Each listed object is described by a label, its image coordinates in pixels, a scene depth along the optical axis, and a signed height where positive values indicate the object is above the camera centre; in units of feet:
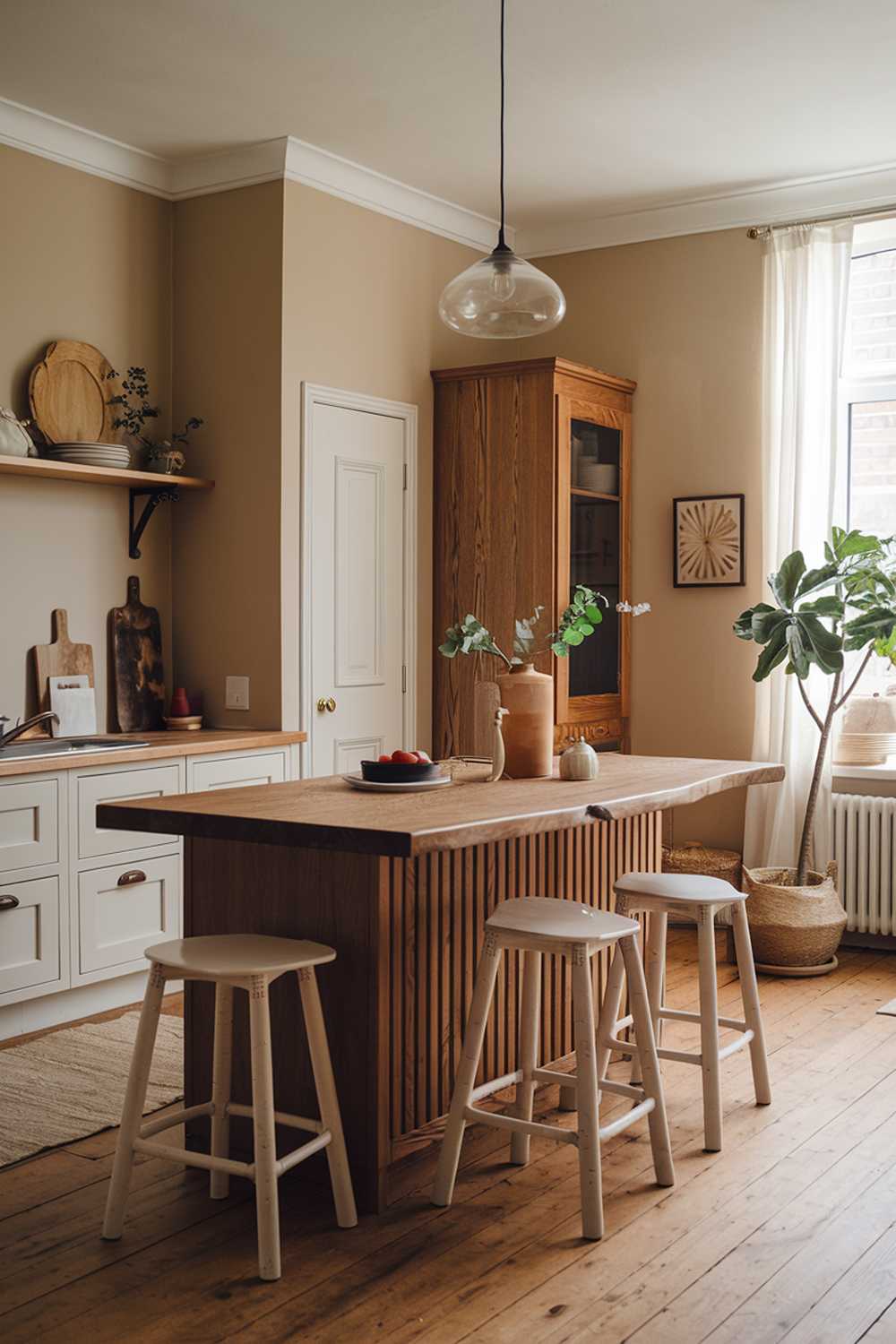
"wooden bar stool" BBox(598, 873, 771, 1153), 10.42 -2.66
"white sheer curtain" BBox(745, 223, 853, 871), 17.10 +2.42
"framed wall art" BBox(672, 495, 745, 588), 18.04 +1.29
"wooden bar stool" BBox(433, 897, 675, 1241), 8.84 -2.79
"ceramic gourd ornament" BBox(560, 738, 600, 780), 11.25 -1.03
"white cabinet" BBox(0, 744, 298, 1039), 13.07 -2.50
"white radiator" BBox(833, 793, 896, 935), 16.88 -2.73
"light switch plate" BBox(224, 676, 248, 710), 16.29 -0.67
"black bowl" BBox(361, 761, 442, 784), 10.53 -1.04
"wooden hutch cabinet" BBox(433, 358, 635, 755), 17.43 +1.55
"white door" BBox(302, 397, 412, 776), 16.53 +0.64
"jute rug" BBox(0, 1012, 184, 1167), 10.84 -3.90
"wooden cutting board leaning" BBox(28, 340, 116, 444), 15.11 +2.70
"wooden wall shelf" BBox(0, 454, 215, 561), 14.38 +1.75
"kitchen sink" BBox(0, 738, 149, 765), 14.05 -1.20
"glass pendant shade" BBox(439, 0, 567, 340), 10.37 +2.58
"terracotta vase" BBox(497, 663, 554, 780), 11.52 -0.72
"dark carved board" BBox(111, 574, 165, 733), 16.06 -0.36
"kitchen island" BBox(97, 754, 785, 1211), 8.86 -1.92
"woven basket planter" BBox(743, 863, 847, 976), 15.78 -3.31
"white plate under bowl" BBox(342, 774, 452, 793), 10.41 -1.13
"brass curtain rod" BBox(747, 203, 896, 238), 16.81 +5.22
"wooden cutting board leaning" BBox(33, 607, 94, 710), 15.19 -0.26
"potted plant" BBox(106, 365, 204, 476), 16.03 +2.55
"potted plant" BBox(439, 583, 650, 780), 11.50 -0.51
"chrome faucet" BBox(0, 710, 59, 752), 13.82 -0.95
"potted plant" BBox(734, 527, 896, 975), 15.74 -0.09
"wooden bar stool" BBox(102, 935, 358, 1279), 8.24 -2.72
